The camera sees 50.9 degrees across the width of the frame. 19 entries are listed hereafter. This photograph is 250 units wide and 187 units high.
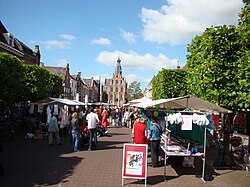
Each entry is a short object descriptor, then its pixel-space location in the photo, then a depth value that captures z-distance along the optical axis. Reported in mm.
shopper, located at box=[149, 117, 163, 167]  9375
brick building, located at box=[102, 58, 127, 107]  127250
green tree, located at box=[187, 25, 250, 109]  10133
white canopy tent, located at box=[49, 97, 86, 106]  17686
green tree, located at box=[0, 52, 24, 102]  18203
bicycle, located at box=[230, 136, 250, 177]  10281
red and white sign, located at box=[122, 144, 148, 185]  7258
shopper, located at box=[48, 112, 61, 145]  13328
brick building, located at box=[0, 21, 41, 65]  29016
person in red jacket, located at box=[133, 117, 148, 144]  9250
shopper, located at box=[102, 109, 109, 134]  18409
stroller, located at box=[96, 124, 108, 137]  18206
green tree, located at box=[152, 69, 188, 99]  25020
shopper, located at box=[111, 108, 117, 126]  29194
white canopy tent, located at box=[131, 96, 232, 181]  9094
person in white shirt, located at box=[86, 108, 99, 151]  12305
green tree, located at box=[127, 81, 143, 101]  99312
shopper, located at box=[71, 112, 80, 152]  12023
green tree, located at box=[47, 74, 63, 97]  30544
